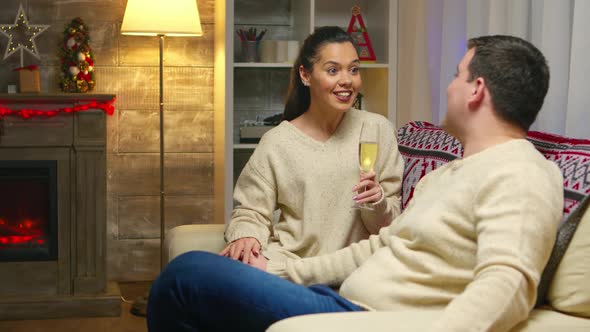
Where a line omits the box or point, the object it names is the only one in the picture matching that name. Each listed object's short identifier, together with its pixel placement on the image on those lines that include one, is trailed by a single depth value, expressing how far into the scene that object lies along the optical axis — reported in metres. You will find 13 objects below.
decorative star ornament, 4.43
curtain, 2.52
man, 1.56
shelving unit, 4.21
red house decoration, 4.29
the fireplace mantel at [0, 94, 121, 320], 4.18
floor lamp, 4.19
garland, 4.15
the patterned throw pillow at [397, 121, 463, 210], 2.46
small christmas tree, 4.38
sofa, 1.55
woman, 2.67
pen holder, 4.30
